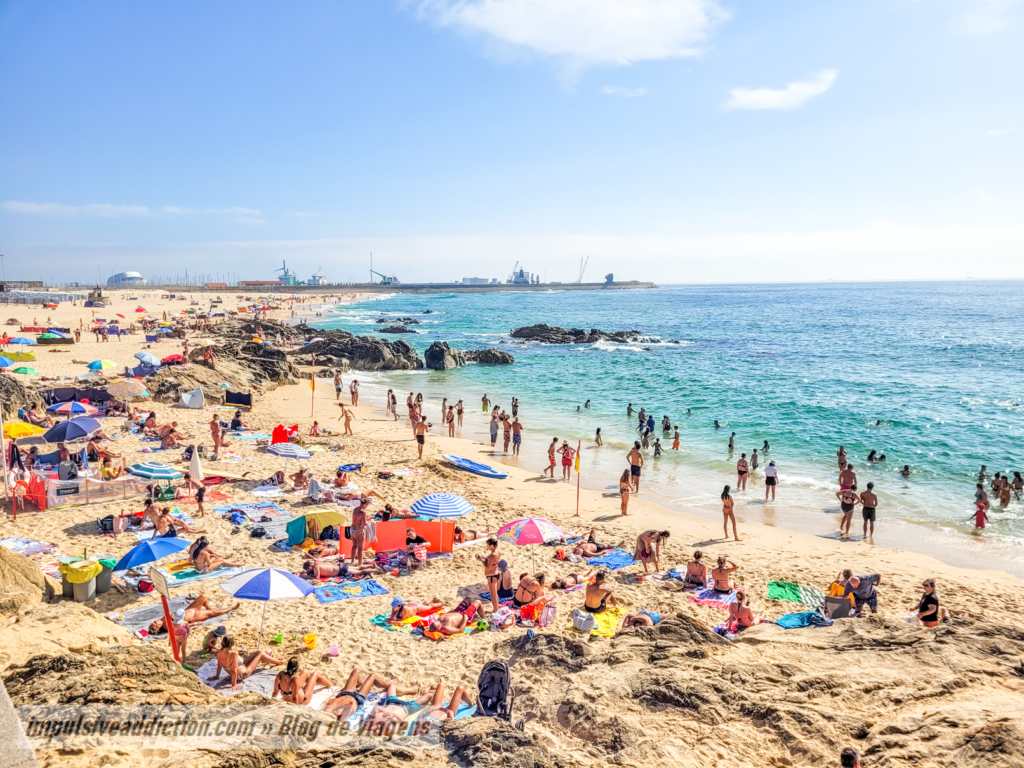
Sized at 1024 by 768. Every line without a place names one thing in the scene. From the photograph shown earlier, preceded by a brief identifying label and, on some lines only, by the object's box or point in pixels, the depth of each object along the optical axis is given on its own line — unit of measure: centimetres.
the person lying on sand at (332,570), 1004
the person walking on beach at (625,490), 1431
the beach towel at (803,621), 845
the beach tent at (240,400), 2327
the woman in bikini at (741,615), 866
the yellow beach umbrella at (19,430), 1469
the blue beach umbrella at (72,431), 1471
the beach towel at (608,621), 869
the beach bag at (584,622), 874
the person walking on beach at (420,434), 1783
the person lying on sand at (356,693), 639
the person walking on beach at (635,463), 1595
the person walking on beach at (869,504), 1362
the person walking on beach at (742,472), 1695
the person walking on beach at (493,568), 940
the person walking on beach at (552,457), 1744
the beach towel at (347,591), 949
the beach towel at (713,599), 964
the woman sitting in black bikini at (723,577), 1002
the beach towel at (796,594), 970
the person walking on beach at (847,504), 1363
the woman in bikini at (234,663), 707
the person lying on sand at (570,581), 1016
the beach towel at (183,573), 972
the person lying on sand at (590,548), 1153
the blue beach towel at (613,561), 1113
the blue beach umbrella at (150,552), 938
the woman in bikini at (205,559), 995
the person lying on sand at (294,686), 662
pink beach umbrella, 1057
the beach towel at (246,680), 701
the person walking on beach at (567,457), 1725
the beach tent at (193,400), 2226
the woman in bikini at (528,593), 927
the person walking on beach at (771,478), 1602
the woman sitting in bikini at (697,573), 1026
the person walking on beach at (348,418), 2059
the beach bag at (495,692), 605
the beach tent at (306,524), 1123
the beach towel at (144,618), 805
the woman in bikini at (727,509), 1287
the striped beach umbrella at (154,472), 1412
